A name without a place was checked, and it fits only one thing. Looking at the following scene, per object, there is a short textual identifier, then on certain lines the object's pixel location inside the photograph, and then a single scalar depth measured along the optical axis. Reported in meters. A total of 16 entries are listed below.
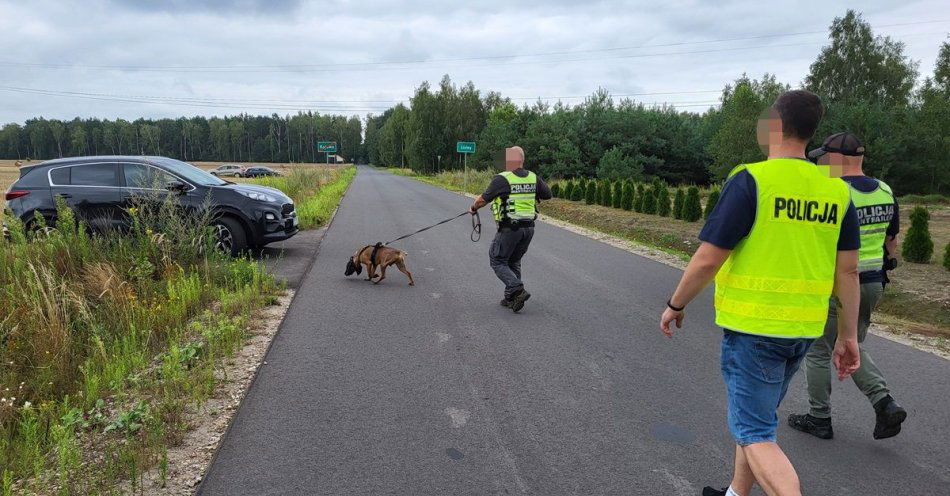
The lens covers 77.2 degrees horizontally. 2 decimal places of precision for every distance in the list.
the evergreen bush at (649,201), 18.81
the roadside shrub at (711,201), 15.65
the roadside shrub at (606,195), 22.08
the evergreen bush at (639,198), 19.42
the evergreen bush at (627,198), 20.29
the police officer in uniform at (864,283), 3.57
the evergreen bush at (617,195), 21.11
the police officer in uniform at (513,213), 6.54
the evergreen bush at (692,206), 16.25
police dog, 8.13
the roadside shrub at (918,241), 9.51
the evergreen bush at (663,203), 18.27
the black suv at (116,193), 9.27
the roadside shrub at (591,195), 23.42
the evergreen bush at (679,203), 16.94
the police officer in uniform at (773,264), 2.27
